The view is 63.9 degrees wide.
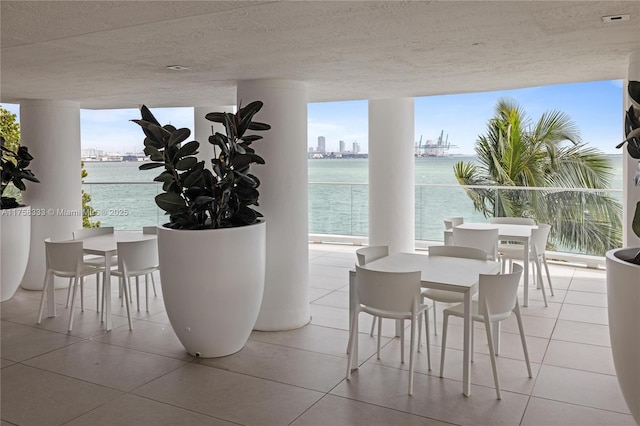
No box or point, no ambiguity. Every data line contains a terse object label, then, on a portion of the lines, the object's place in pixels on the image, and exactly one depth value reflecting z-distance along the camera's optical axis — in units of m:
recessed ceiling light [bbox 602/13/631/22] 3.04
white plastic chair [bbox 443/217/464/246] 6.45
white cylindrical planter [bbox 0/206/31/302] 5.71
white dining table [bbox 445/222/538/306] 5.48
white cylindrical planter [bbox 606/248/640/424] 2.54
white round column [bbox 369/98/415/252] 7.33
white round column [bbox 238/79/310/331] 4.84
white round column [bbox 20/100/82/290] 6.53
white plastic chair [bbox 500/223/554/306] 5.73
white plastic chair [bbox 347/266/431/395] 3.45
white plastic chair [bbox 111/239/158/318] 5.04
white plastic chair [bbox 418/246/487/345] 4.08
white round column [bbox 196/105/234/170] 7.82
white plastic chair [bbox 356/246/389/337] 4.29
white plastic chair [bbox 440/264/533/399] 3.38
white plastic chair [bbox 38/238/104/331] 5.05
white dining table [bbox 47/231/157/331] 4.95
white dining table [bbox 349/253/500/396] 3.41
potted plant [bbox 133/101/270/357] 3.98
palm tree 7.46
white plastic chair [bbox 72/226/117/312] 5.50
